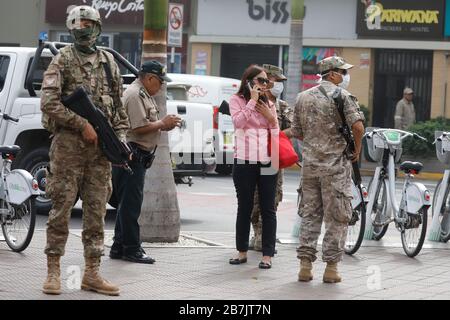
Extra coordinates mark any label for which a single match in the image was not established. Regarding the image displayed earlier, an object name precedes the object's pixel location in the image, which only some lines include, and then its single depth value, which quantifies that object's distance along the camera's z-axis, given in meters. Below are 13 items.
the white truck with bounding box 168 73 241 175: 20.00
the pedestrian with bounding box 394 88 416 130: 26.44
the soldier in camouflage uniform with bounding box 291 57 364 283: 9.03
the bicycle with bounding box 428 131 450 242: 12.12
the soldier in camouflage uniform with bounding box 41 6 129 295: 7.84
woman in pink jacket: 9.71
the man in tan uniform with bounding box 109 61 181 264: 9.59
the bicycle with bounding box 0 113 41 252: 10.20
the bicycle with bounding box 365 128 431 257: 10.83
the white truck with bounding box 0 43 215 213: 13.37
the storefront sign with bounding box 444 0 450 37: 29.09
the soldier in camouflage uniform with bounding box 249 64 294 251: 10.44
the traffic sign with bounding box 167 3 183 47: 26.61
